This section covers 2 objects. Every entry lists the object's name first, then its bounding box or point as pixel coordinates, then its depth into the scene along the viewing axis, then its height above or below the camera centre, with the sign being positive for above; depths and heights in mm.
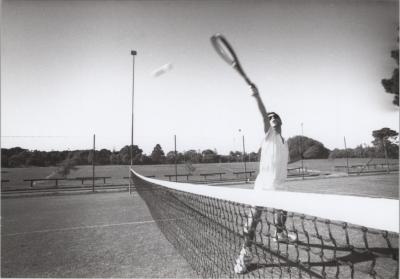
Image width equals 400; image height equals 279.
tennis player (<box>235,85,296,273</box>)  3475 +101
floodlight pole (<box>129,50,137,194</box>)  15397 +5444
